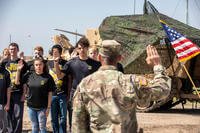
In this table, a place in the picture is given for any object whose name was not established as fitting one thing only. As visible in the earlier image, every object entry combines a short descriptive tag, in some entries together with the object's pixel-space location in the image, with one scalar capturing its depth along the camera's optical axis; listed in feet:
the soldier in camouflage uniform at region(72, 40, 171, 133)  11.09
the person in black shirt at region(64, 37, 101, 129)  22.75
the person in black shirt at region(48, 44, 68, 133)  25.40
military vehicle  47.46
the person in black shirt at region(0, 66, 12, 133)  26.61
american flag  39.86
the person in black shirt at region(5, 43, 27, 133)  26.32
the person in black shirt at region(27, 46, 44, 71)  25.93
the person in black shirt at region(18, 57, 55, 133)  23.99
